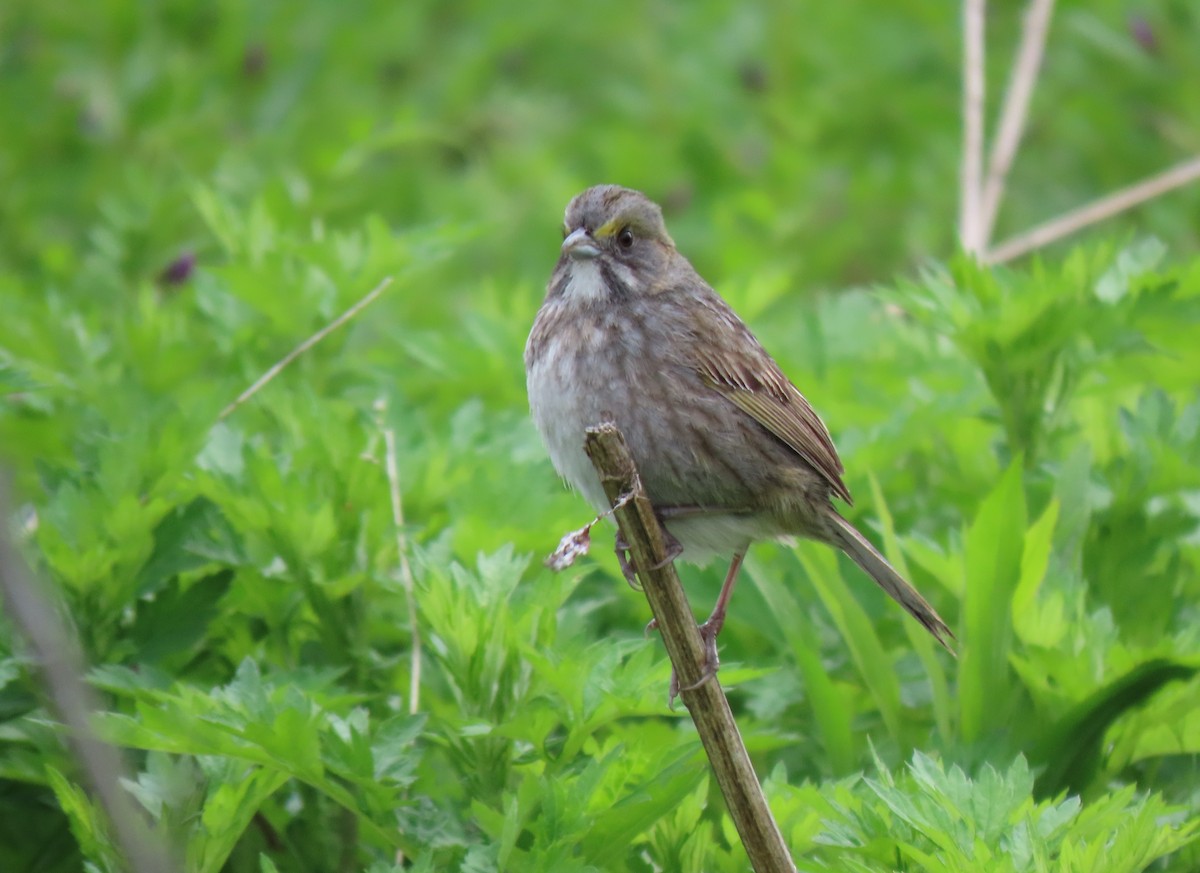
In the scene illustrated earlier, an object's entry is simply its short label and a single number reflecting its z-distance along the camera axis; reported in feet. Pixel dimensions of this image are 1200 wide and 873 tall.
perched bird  22.57
